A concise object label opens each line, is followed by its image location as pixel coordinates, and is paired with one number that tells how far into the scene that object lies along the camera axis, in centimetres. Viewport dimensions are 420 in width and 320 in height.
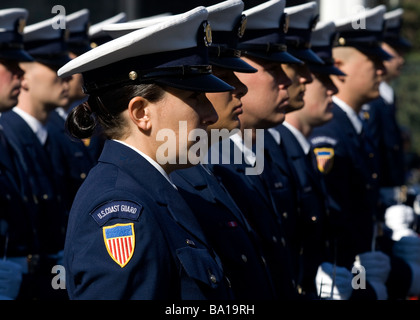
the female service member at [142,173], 245
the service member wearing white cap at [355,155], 502
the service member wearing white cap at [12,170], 448
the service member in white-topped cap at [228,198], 313
